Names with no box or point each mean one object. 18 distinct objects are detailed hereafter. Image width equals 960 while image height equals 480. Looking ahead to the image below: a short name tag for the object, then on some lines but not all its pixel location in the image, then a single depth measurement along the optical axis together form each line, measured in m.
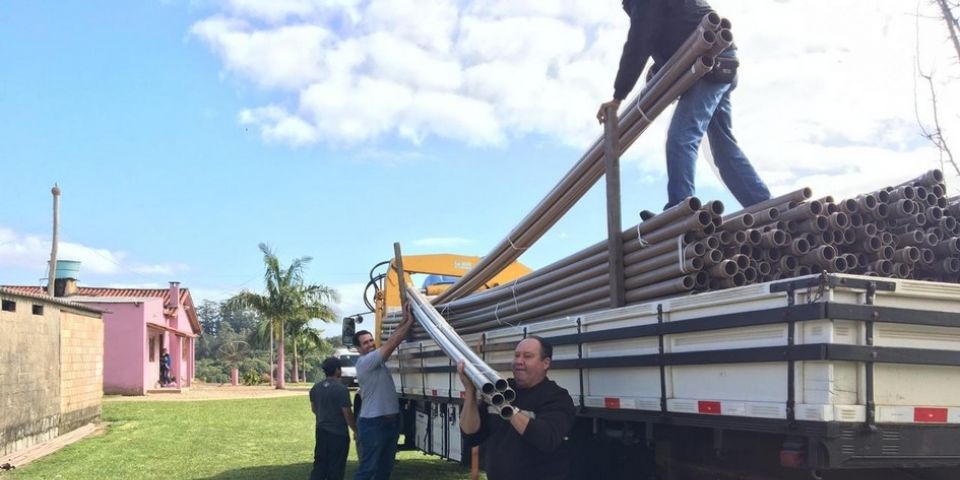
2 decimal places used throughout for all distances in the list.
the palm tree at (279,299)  40.22
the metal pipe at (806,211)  4.19
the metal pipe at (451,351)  4.25
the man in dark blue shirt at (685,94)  5.34
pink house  33.28
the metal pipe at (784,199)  4.38
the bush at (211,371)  60.44
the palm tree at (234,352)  69.38
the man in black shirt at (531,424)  4.11
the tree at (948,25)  8.48
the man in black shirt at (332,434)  9.01
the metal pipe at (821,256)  4.17
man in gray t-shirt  7.94
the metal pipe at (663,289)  4.25
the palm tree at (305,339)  42.12
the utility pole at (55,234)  28.78
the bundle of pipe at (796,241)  4.22
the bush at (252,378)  48.22
